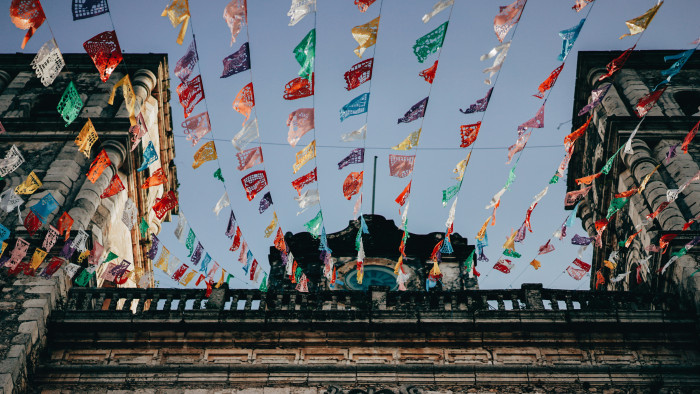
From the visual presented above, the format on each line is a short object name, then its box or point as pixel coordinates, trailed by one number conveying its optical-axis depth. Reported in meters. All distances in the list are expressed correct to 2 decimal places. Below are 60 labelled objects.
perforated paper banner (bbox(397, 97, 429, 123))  11.32
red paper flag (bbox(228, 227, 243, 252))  12.79
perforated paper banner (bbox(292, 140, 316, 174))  11.60
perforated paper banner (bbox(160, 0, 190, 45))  9.43
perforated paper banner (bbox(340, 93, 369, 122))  11.08
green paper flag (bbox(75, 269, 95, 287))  11.57
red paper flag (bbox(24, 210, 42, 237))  11.50
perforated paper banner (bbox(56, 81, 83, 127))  10.77
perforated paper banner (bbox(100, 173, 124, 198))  12.12
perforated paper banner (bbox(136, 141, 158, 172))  11.78
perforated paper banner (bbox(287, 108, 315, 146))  11.19
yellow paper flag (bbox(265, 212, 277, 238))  12.94
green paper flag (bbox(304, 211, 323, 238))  12.73
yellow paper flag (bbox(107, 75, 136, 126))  10.76
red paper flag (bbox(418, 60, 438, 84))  10.76
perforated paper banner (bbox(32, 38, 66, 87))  9.94
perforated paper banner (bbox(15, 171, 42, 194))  11.55
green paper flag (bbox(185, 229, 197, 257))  12.84
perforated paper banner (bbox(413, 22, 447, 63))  10.30
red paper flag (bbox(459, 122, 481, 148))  11.90
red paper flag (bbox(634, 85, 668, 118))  11.87
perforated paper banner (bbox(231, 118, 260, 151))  11.26
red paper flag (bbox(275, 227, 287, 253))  12.92
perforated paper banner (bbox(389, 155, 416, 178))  12.34
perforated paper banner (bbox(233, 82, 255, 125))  10.97
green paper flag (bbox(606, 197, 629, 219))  12.58
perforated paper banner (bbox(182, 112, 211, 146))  11.19
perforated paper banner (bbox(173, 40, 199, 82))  10.48
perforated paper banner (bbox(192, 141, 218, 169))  11.62
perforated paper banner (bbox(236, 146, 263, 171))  11.89
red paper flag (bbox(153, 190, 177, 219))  12.35
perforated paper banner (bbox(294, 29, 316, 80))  10.22
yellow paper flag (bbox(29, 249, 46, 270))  10.70
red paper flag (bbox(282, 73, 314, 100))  10.73
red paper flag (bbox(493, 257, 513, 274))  13.30
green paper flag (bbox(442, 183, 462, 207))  12.77
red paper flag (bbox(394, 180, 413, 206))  12.61
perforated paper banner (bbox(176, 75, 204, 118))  10.95
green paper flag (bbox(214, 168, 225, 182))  12.21
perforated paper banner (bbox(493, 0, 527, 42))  10.30
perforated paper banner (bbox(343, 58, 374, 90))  10.77
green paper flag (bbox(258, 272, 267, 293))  12.82
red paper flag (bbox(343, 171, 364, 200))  12.68
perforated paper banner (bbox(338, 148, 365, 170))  12.16
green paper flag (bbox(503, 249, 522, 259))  12.96
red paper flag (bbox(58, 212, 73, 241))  11.67
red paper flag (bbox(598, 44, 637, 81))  11.38
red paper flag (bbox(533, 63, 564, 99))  10.90
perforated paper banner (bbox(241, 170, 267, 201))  12.34
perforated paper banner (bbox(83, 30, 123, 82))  10.32
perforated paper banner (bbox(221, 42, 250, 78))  10.43
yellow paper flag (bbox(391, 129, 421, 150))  11.56
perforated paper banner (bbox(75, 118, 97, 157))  11.23
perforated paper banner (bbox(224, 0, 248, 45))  9.70
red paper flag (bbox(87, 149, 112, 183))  11.95
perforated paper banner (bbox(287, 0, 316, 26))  9.51
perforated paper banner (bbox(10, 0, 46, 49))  9.25
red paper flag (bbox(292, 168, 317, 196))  12.45
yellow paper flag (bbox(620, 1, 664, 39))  10.16
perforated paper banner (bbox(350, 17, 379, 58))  10.12
